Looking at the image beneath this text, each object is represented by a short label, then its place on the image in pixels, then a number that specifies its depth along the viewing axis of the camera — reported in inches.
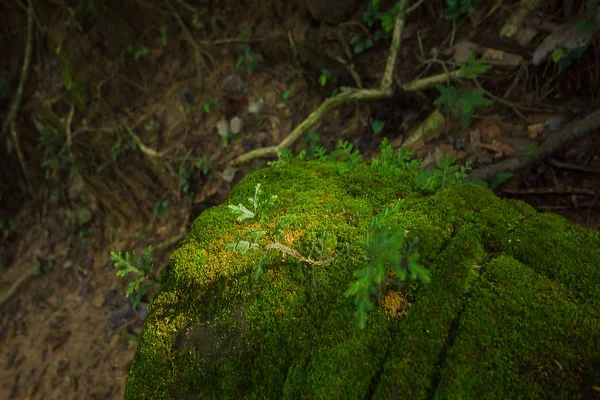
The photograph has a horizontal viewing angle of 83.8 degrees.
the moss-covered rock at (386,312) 40.4
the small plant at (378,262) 37.0
